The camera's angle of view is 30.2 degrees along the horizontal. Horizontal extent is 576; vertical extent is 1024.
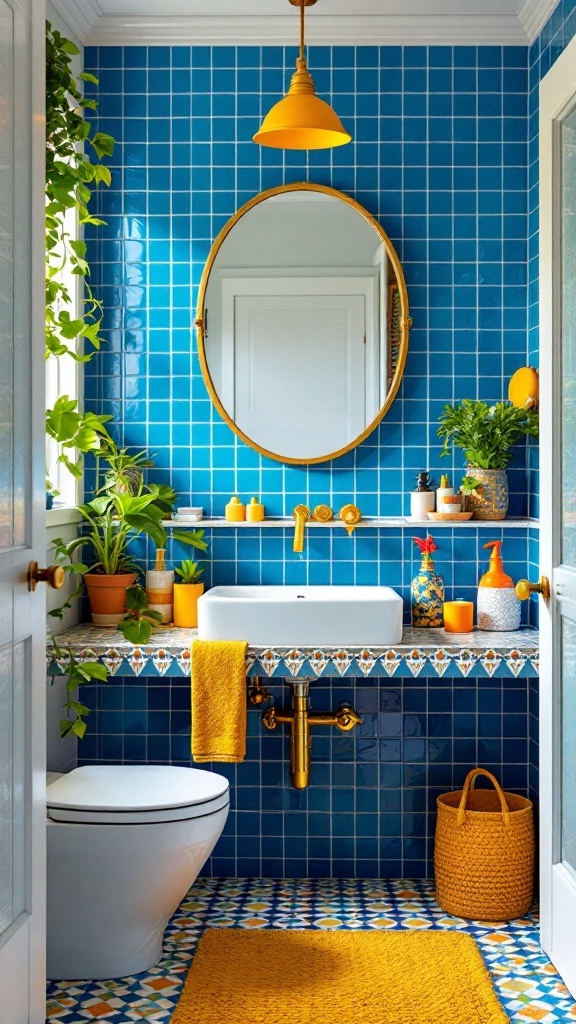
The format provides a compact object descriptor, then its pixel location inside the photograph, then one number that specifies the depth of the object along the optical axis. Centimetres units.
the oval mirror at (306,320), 339
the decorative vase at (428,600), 334
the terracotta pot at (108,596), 332
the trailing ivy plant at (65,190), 265
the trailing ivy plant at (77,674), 287
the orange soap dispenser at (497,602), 326
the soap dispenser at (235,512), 343
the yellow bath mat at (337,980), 248
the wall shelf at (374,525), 337
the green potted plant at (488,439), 332
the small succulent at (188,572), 337
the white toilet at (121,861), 256
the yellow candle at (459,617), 325
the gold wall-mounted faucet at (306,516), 336
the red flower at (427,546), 333
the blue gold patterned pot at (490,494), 337
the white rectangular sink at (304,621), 296
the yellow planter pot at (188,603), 333
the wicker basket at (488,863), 306
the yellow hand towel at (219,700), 295
